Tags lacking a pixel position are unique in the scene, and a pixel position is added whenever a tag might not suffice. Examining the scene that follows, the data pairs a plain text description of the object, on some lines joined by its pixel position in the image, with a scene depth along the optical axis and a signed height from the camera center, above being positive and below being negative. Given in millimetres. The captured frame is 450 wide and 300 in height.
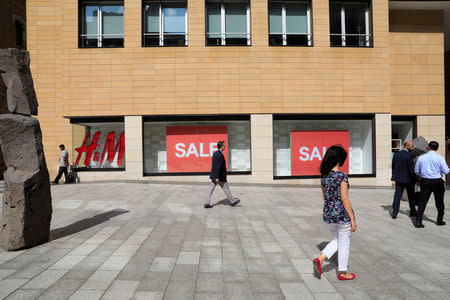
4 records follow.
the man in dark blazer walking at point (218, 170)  7984 -556
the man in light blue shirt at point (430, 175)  6242 -593
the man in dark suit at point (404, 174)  6871 -631
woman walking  3593 -742
